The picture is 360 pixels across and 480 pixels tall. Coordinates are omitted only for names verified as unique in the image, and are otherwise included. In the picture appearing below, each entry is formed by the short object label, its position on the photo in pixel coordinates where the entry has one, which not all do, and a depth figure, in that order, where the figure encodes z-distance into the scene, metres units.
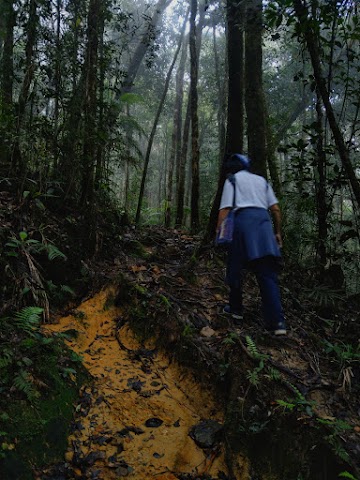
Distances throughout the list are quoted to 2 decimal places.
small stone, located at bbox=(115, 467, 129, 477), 2.62
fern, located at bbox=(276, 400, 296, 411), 2.85
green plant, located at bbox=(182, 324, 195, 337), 3.98
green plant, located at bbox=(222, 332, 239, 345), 3.69
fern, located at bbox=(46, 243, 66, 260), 4.35
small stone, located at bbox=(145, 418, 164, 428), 3.14
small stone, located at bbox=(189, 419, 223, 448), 2.99
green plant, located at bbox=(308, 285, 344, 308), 4.93
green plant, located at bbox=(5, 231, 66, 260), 4.25
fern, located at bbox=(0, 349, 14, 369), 2.86
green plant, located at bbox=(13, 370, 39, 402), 2.79
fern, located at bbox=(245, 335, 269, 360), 3.45
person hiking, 3.97
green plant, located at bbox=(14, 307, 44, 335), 3.37
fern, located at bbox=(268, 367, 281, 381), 3.26
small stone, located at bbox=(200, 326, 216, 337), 4.05
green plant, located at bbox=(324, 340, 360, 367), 3.62
